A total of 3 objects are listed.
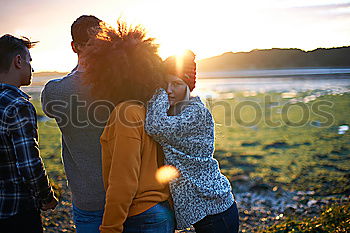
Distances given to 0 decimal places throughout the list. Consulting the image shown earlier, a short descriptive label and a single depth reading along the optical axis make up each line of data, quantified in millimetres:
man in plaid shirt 1979
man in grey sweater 1817
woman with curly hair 1517
